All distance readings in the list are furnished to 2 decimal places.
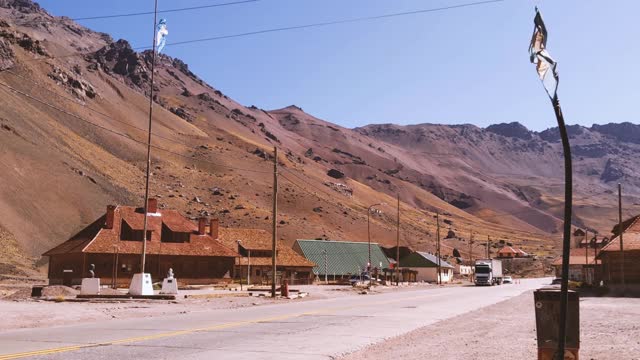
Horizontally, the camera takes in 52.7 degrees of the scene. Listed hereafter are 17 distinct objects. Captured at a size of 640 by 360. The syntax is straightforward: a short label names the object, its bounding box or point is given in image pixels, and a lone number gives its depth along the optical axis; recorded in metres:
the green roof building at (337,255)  94.69
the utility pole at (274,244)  41.44
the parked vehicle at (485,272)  84.88
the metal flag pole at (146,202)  34.39
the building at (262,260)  81.12
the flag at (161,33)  38.06
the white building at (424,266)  115.00
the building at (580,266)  96.18
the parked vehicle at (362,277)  86.06
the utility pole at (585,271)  96.22
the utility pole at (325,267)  93.25
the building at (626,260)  51.12
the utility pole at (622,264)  48.44
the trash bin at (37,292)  35.88
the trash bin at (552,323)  6.93
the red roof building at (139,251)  63.59
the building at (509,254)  156.12
